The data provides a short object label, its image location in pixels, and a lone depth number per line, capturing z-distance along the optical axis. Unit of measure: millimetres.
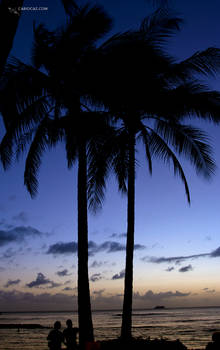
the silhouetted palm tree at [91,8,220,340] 11523
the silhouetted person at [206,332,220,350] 6766
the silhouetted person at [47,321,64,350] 9062
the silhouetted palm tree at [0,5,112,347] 11172
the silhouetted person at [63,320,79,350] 9367
